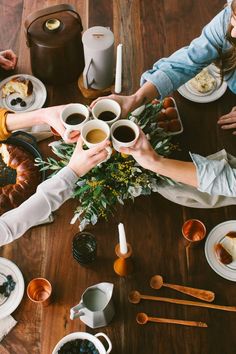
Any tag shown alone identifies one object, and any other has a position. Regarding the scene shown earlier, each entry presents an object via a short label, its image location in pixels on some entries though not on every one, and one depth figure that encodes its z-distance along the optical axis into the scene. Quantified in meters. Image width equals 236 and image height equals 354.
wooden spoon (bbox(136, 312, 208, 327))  1.37
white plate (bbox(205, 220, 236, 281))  1.44
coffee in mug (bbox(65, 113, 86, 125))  1.28
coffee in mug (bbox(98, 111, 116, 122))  1.28
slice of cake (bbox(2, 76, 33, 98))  1.72
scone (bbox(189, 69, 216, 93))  1.72
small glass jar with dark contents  1.43
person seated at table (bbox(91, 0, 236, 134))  1.52
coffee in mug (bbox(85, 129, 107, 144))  1.21
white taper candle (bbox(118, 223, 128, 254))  1.27
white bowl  1.25
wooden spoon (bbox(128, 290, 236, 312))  1.39
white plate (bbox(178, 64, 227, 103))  1.73
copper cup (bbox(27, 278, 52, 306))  1.39
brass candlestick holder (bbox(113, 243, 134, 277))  1.39
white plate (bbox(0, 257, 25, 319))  1.39
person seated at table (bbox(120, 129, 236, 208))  1.29
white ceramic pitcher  1.29
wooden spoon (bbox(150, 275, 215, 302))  1.41
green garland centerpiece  1.35
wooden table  1.36
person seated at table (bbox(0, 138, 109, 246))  1.25
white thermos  1.62
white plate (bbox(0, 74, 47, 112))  1.73
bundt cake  1.48
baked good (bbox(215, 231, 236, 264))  1.44
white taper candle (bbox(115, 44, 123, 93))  1.55
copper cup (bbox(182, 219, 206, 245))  1.47
